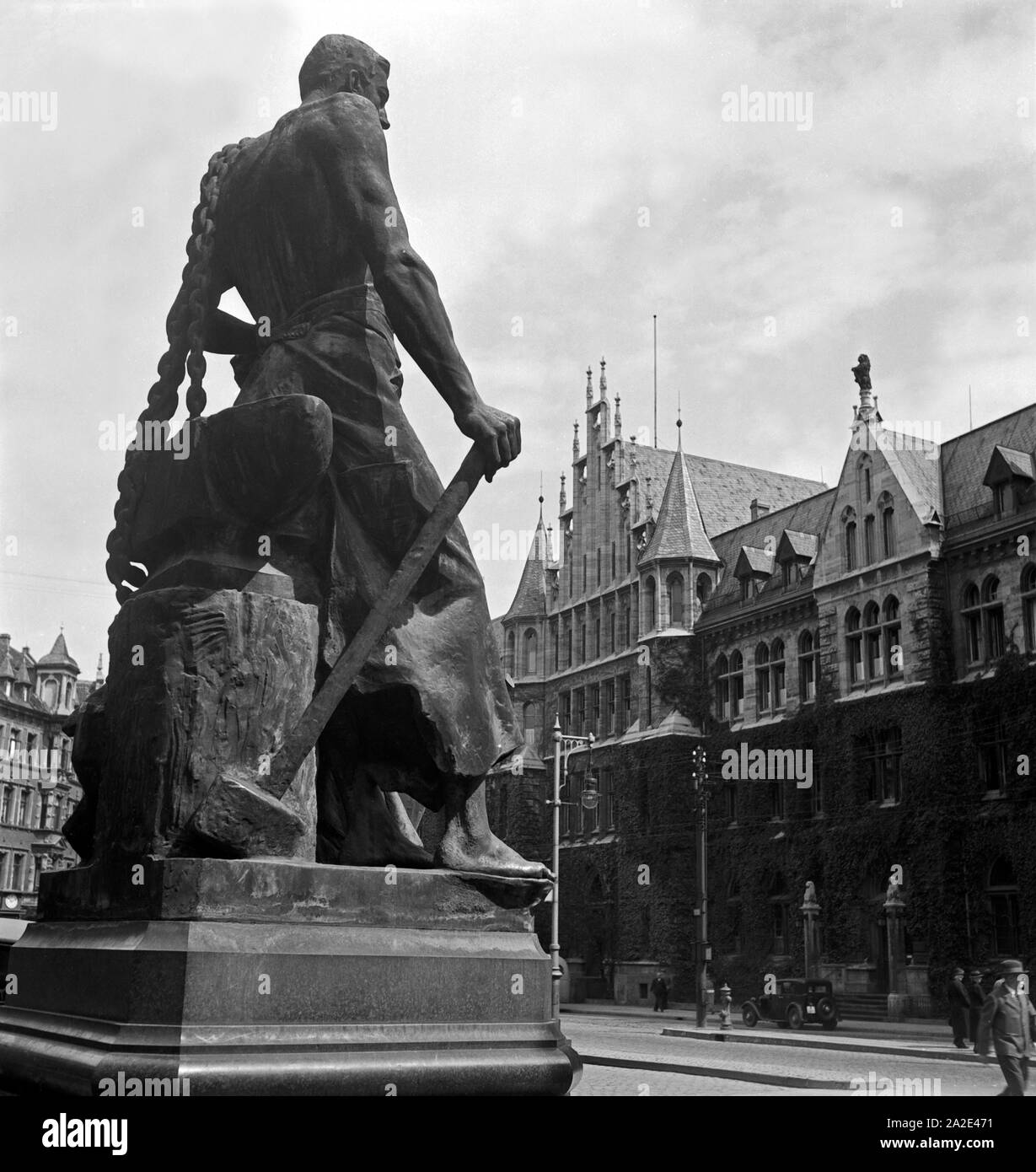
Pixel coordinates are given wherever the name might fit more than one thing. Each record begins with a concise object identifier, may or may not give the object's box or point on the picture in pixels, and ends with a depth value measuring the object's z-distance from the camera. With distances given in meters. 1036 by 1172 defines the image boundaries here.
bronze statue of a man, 4.36
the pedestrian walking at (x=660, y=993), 39.41
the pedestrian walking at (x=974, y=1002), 24.73
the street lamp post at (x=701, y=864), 30.52
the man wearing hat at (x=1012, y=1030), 13.09
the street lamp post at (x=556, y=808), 30.77
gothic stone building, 33.28
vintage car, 30.25
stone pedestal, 3.50
